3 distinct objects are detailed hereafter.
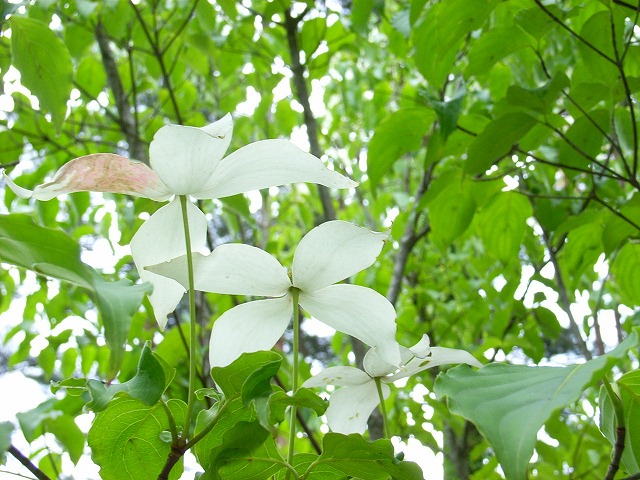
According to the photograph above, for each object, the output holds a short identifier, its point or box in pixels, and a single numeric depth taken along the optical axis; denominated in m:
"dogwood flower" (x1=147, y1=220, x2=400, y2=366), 0.39
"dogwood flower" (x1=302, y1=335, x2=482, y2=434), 0.41
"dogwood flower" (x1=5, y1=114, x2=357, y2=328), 0.36
